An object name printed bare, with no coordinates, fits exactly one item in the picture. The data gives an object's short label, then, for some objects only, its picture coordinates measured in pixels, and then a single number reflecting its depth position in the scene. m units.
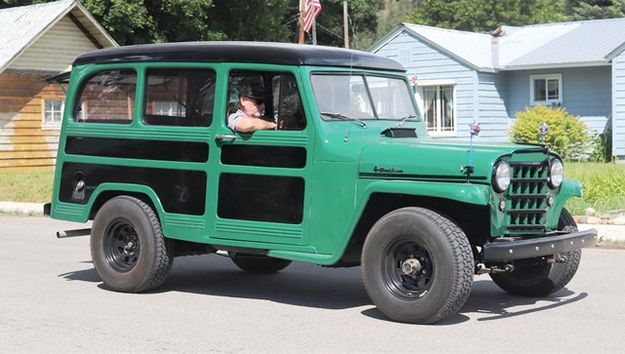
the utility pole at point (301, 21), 28.47
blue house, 29.39
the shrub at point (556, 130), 27.34
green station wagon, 7.48
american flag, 29.28
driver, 8.43
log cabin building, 28.25
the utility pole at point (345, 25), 37.25
